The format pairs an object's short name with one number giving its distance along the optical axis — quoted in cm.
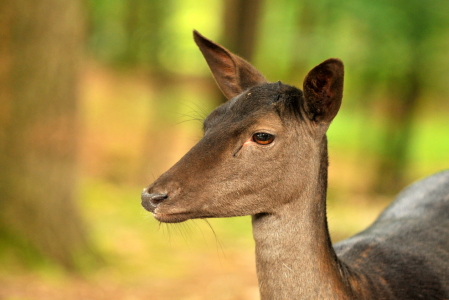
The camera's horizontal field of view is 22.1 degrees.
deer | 657
